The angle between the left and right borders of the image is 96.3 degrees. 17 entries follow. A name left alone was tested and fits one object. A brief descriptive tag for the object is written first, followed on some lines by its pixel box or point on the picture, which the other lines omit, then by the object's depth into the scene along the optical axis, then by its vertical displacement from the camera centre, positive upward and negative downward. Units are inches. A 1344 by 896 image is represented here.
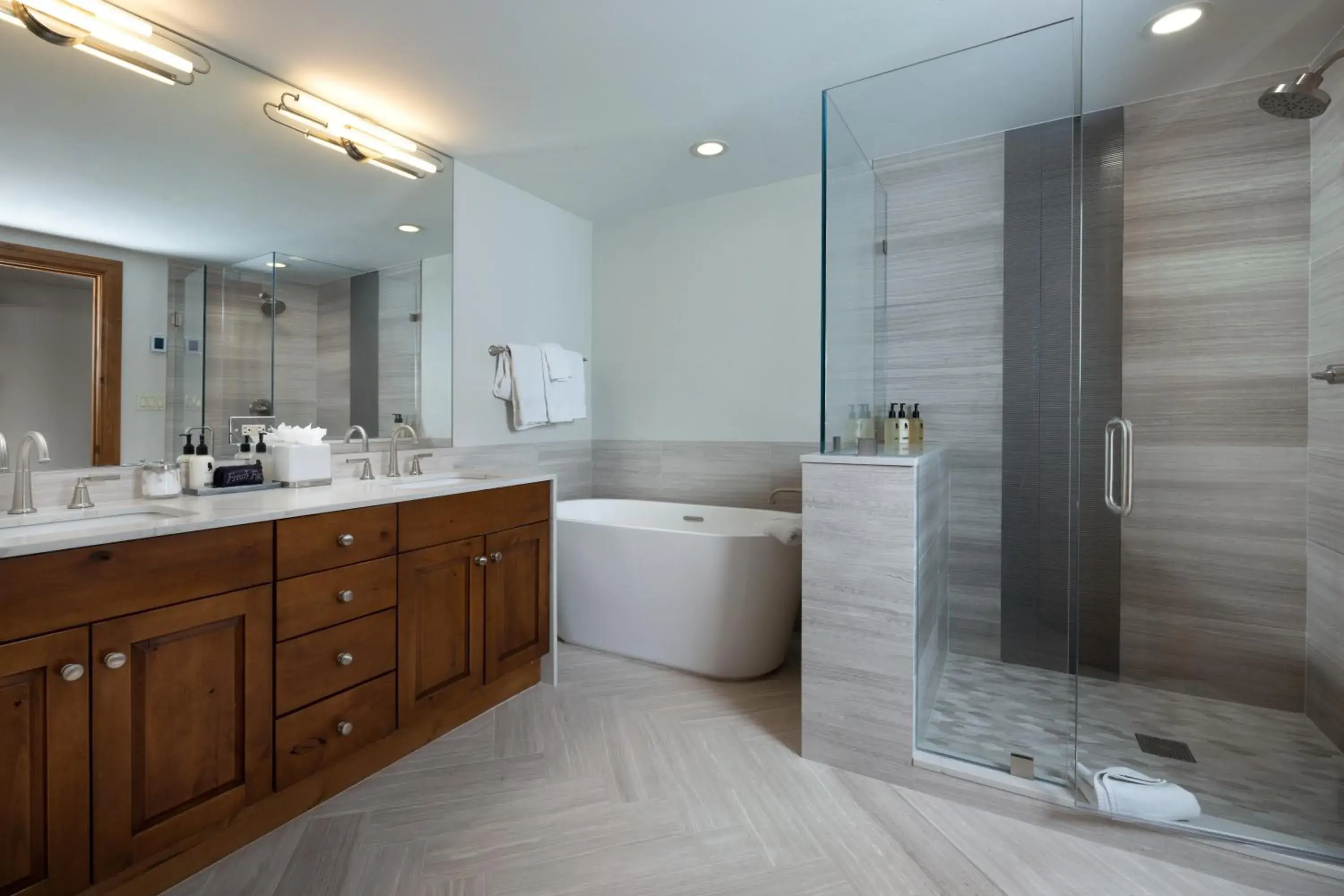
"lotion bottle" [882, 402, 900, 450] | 82.1 +2.0
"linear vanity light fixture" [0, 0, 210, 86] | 63.2 +45.3
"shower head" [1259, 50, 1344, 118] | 72.1 +43.2
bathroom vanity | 45.3 -21.2
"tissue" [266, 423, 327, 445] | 82.4 +1.2
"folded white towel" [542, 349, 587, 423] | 125.7 +10.4
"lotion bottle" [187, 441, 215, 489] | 72.2 -3.3
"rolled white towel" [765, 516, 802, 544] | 92.0 -13.1
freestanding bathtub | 95.7 -25.1
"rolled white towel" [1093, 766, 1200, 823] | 59.6 -35.5
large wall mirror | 64.4 +24.0
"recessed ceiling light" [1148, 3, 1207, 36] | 68.4 +49.8
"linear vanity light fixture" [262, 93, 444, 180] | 84.9 +46.8
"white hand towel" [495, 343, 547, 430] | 117.6 +12.2
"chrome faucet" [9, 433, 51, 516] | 59.8 -3.8
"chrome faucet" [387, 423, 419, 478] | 98.3 -3.5
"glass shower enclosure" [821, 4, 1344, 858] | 74.2 +5.4
